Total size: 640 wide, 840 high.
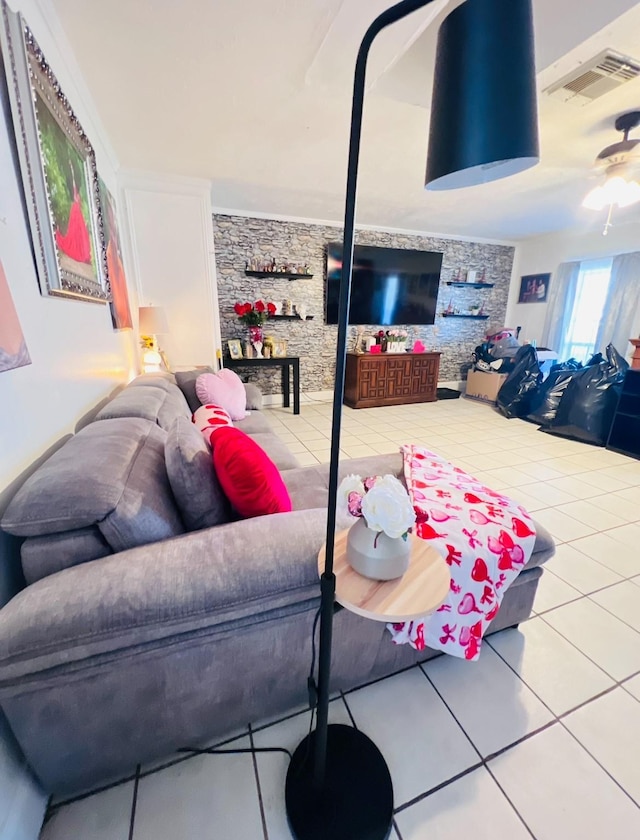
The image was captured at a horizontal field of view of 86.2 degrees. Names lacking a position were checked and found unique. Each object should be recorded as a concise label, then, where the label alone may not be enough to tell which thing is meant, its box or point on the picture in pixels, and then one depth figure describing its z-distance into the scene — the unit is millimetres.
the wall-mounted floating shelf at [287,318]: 4379
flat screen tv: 4523
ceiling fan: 2170
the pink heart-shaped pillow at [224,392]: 2455
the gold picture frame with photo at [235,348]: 4051
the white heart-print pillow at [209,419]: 1549
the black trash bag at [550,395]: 3732
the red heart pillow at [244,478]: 1019
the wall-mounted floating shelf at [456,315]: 5285
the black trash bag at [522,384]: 4156
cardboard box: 4770
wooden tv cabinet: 4559
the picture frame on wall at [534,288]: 5094
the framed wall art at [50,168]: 1035
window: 4434
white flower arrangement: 688
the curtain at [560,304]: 4719
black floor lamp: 538
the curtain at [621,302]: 4074
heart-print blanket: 1053
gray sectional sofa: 708
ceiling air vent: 1622
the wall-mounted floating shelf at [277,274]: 4098
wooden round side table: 665
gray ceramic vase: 723
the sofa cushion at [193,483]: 977
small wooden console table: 4051
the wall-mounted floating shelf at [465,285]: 5186
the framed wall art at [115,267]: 2160
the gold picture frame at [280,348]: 4375
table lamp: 3006
